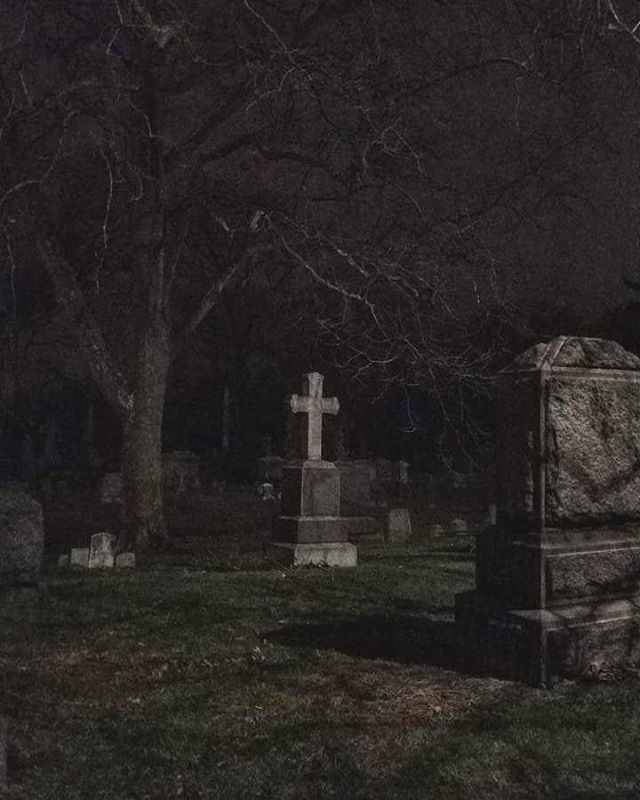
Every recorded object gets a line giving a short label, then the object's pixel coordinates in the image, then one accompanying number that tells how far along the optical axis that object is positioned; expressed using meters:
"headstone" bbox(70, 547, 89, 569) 13.04
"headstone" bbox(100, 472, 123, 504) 25.74
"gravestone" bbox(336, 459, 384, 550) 23.80
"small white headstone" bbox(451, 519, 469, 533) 18.95
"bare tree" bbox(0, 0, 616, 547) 14.39
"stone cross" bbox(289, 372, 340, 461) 14.09
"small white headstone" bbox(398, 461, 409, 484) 31.44
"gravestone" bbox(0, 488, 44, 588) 9.92
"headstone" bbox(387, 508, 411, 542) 17.08
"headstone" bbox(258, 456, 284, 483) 30.70
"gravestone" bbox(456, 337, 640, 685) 6.22
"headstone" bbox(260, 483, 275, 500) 26.80
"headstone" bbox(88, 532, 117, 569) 13.11
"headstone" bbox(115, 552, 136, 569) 13.18
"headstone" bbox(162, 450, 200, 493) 28.70
